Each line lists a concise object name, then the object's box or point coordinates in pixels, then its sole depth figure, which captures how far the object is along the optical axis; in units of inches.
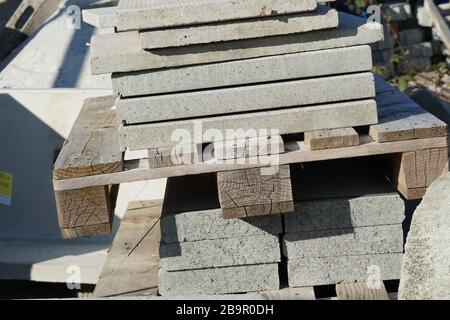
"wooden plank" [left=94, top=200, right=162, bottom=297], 141.0
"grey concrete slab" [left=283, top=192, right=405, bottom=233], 130.1
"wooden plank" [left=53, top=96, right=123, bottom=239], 121.1
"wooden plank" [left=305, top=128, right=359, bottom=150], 121.1
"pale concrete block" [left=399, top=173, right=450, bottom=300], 106.7
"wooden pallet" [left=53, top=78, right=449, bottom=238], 120.8
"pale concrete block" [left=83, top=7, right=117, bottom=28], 122.6
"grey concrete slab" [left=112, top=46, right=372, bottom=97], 121.4
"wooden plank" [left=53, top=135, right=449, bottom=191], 120.2
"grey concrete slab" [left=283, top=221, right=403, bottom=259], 131.1
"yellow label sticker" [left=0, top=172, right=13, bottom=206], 190.1
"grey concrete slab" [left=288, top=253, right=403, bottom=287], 132.1
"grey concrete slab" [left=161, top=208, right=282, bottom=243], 129.5
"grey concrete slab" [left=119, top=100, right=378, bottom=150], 123.2
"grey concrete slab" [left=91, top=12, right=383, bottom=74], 120.1
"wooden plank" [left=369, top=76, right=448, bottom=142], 123.0
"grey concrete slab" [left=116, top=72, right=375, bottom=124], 122.3
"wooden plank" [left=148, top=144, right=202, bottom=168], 120.3
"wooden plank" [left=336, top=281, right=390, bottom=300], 128.4
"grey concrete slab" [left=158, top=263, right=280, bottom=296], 131.6
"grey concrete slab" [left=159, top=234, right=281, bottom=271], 130.6
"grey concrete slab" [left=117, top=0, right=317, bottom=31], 116.0
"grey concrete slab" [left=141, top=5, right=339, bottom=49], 117.8
